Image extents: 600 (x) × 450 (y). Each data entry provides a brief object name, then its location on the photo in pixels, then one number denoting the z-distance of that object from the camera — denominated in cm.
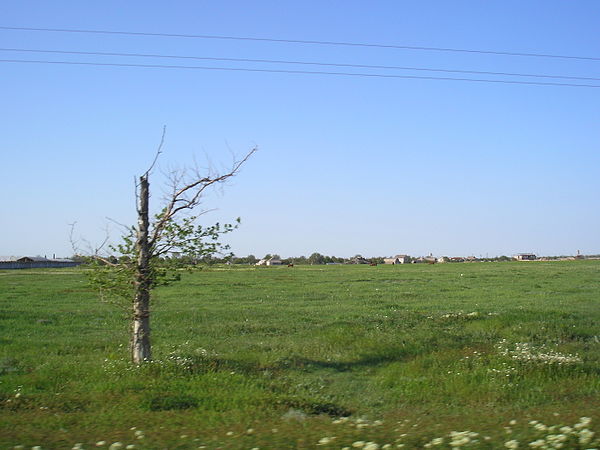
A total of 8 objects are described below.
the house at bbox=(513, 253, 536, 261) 13875
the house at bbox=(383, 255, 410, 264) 14505
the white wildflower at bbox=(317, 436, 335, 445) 748
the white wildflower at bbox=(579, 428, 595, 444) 686
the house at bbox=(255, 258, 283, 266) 13300
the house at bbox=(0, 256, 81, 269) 11438
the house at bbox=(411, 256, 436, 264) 15025
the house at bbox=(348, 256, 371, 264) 13518
